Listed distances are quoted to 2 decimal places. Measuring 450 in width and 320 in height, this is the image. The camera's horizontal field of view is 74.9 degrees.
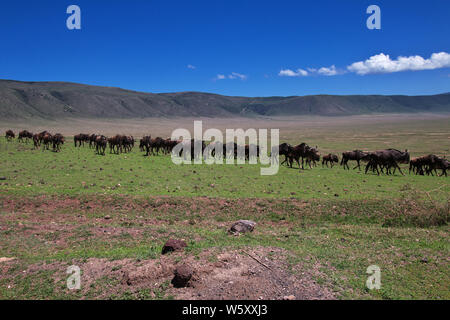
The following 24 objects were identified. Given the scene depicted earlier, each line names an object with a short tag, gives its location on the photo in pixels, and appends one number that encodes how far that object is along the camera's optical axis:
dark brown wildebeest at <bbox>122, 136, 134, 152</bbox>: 31.52
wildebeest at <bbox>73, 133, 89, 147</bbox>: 36.41
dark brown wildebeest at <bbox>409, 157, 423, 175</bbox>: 23.27
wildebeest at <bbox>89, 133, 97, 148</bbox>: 33.53
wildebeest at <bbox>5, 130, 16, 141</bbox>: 38.26
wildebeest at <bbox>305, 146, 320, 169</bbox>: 24.30
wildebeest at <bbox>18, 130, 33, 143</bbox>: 37.31
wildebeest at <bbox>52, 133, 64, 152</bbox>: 29.92
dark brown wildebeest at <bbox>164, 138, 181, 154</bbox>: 32.03
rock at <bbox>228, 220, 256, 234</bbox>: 8.91
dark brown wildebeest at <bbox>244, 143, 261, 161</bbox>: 30.94
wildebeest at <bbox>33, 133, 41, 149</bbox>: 31.56
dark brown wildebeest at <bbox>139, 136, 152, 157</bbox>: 30.89
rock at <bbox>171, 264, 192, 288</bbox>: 5.64
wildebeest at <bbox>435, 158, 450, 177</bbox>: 22.43
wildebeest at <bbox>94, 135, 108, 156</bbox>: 29.27
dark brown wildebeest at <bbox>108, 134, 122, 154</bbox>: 30.89
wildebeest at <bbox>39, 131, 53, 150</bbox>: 31.06
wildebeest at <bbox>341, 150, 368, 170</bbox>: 25.52
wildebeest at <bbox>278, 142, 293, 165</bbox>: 25.61
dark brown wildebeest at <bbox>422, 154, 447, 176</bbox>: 22.70
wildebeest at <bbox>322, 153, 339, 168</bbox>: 27.65
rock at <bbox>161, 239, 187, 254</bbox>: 7.12
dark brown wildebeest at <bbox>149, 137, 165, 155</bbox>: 31.41
